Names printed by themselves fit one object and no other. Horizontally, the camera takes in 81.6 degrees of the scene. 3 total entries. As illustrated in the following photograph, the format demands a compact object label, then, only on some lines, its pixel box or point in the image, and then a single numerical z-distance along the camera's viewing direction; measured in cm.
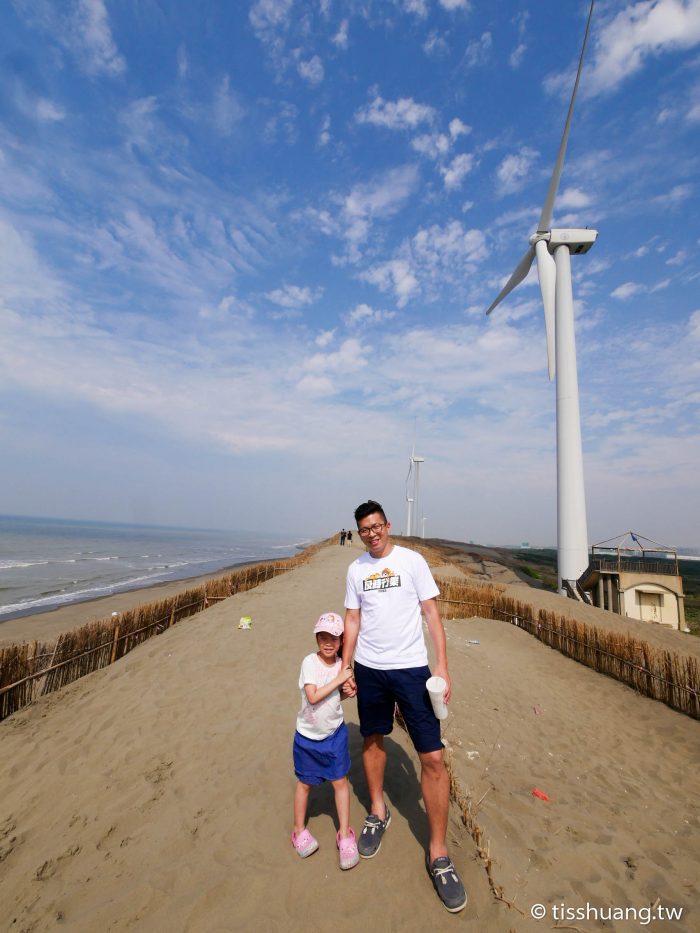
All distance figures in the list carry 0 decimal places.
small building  1402
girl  268
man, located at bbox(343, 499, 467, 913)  248
